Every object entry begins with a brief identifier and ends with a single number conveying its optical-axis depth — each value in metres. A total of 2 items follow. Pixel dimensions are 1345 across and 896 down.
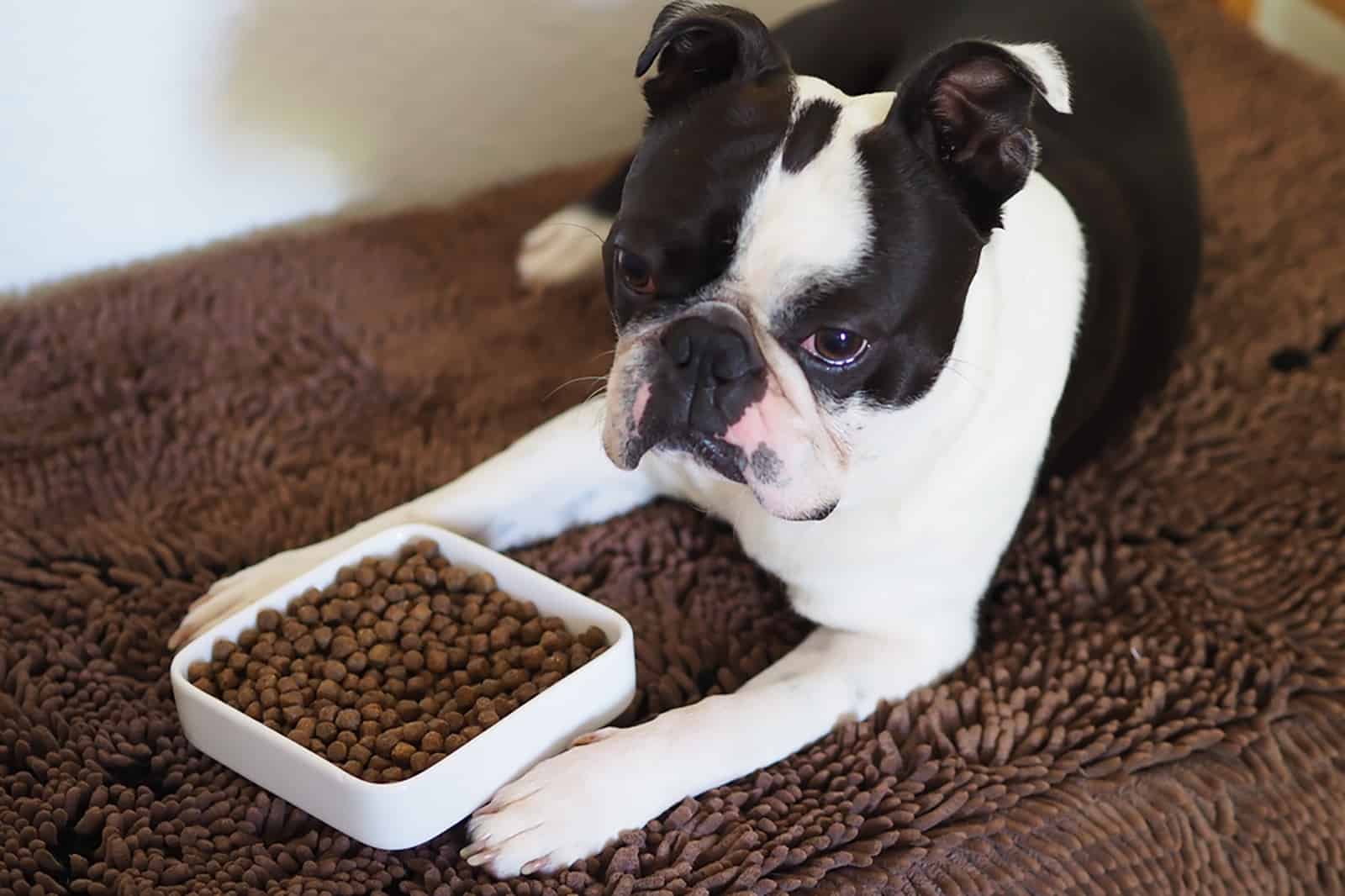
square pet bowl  0.71
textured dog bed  0.74
